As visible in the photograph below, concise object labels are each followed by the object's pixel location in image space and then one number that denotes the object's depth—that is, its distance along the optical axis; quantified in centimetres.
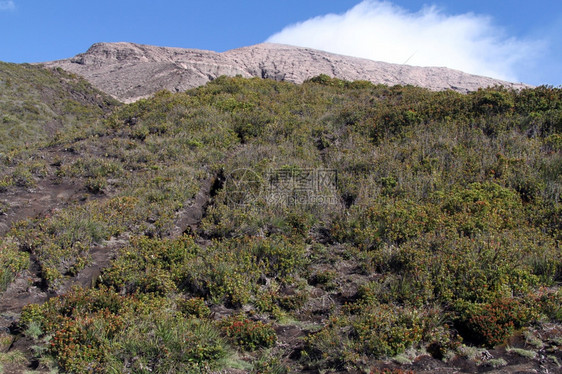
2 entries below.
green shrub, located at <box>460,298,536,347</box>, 560
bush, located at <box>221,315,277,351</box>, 583
